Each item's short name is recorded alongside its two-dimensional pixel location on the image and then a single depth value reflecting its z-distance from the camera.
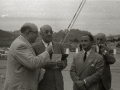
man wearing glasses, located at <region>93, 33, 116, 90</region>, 4.34
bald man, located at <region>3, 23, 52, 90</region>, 3.00
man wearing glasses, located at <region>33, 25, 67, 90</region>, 3.76
